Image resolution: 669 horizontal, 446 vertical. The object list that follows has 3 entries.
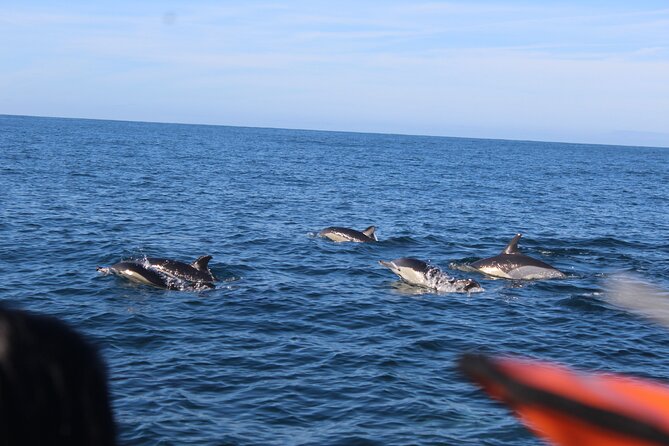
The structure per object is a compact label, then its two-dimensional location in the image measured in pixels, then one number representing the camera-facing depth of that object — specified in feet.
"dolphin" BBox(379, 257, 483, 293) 72.74
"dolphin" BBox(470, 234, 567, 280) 79.15
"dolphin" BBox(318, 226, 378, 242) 100.99
